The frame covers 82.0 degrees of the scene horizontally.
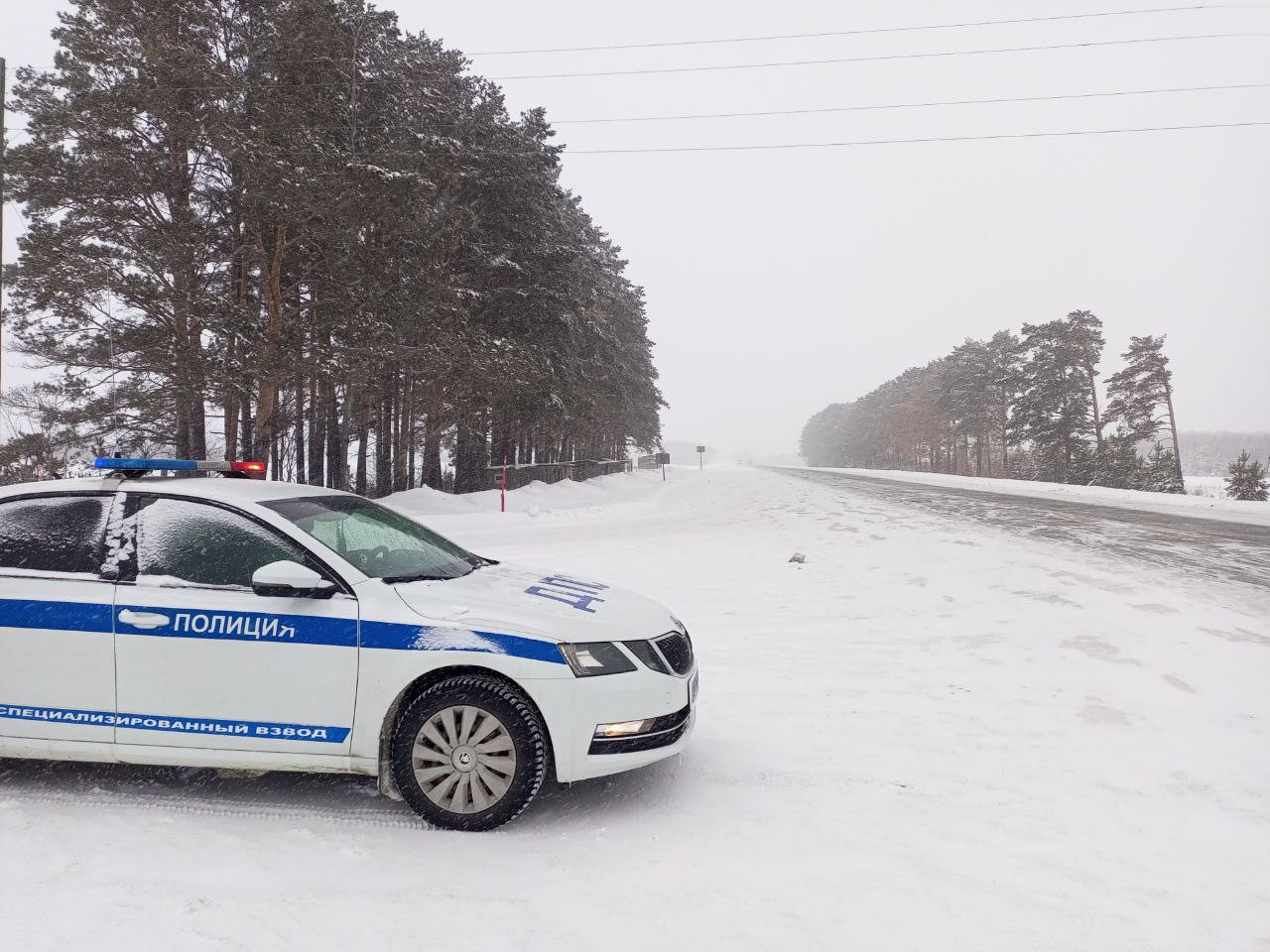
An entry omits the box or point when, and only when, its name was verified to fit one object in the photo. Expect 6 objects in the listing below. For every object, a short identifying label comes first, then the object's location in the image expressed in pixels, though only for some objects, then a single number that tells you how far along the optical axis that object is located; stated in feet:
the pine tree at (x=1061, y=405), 163.73
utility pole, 39.12
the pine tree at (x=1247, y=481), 107.55
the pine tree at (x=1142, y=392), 156.04
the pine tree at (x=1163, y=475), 140.97
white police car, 10.98
